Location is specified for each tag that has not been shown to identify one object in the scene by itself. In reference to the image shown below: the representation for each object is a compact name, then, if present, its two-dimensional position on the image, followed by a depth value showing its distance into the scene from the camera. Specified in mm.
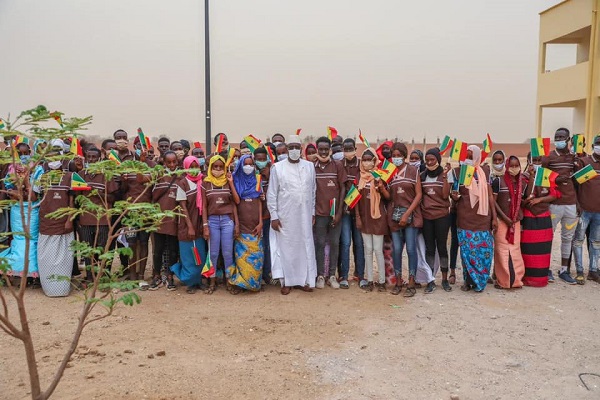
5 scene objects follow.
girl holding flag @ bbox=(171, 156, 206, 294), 6094
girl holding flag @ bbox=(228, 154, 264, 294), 6145
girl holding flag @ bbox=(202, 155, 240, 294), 6051
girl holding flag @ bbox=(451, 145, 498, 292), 5961
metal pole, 9188
